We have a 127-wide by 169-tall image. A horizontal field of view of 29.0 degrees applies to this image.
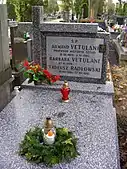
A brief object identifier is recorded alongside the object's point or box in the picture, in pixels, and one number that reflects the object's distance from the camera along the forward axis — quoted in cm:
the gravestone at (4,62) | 332
